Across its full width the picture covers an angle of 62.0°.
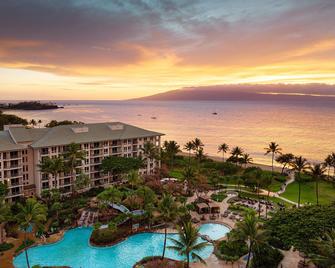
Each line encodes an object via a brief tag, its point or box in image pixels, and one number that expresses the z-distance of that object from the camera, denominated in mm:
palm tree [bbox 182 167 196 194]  48406
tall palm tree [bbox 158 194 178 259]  34153
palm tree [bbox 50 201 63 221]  43088
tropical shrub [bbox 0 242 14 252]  35872
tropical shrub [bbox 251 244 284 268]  31000
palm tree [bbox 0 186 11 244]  32281
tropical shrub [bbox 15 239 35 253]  36125
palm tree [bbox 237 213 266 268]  27219
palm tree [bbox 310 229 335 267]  22031
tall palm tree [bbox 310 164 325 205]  49159
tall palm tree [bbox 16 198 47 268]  31188
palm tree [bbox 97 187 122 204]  42719
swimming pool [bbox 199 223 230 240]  41338
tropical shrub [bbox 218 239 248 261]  33812
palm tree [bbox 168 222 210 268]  28734
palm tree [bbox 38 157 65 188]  47000
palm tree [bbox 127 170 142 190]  48250
